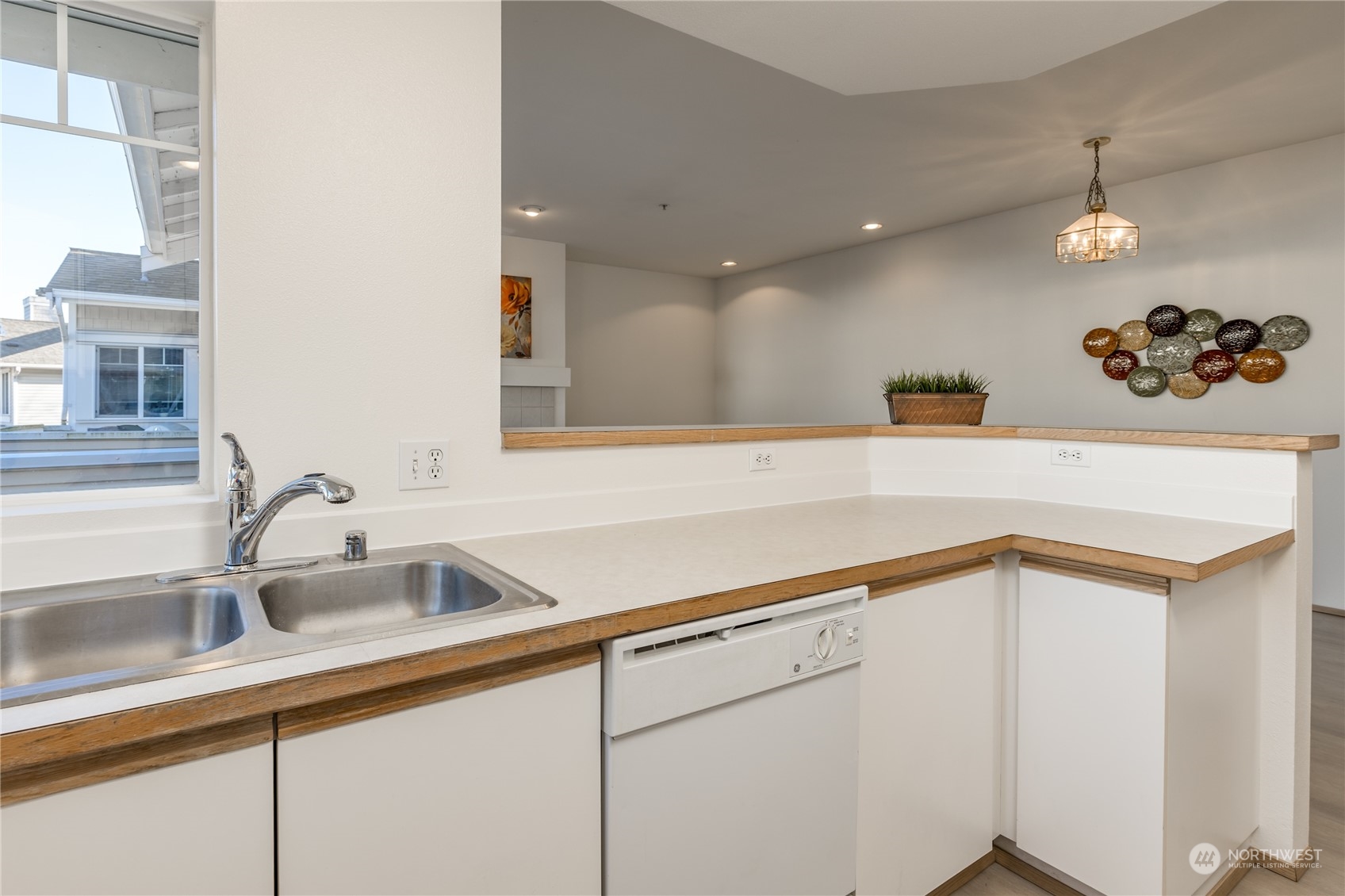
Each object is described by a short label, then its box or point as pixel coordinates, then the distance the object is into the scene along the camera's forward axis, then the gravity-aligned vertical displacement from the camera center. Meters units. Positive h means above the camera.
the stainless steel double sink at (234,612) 0.87 -0.27
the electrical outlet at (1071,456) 1.99 -0.05
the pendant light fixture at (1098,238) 3.27 +0.98
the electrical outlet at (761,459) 1.99 -0.06
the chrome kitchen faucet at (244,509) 1.13 -0.12
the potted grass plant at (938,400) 2.27 +0.13
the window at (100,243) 1.20 +0.35
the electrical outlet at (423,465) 1.40 -0.06
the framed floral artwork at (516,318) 5.58 +0.99
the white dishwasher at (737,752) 0.99 -0.51
